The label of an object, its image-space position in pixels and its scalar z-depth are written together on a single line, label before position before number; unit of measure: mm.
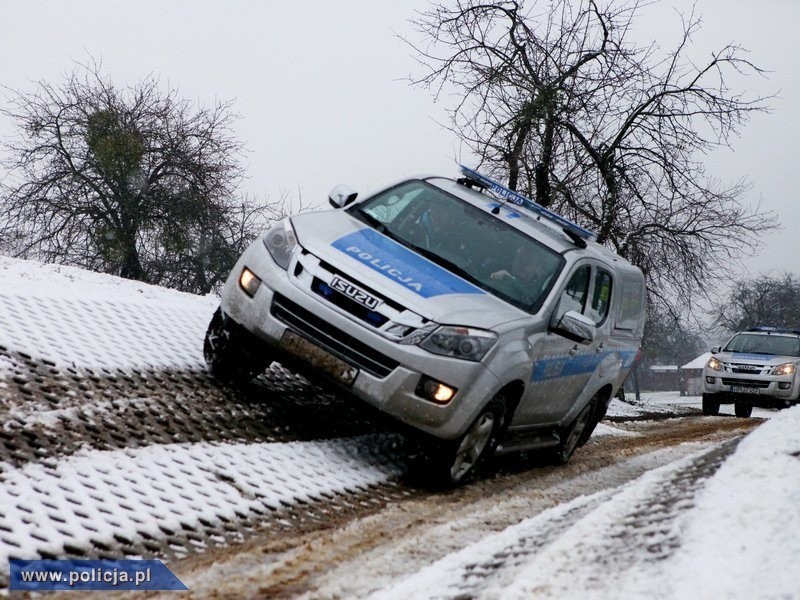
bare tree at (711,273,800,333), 77938
